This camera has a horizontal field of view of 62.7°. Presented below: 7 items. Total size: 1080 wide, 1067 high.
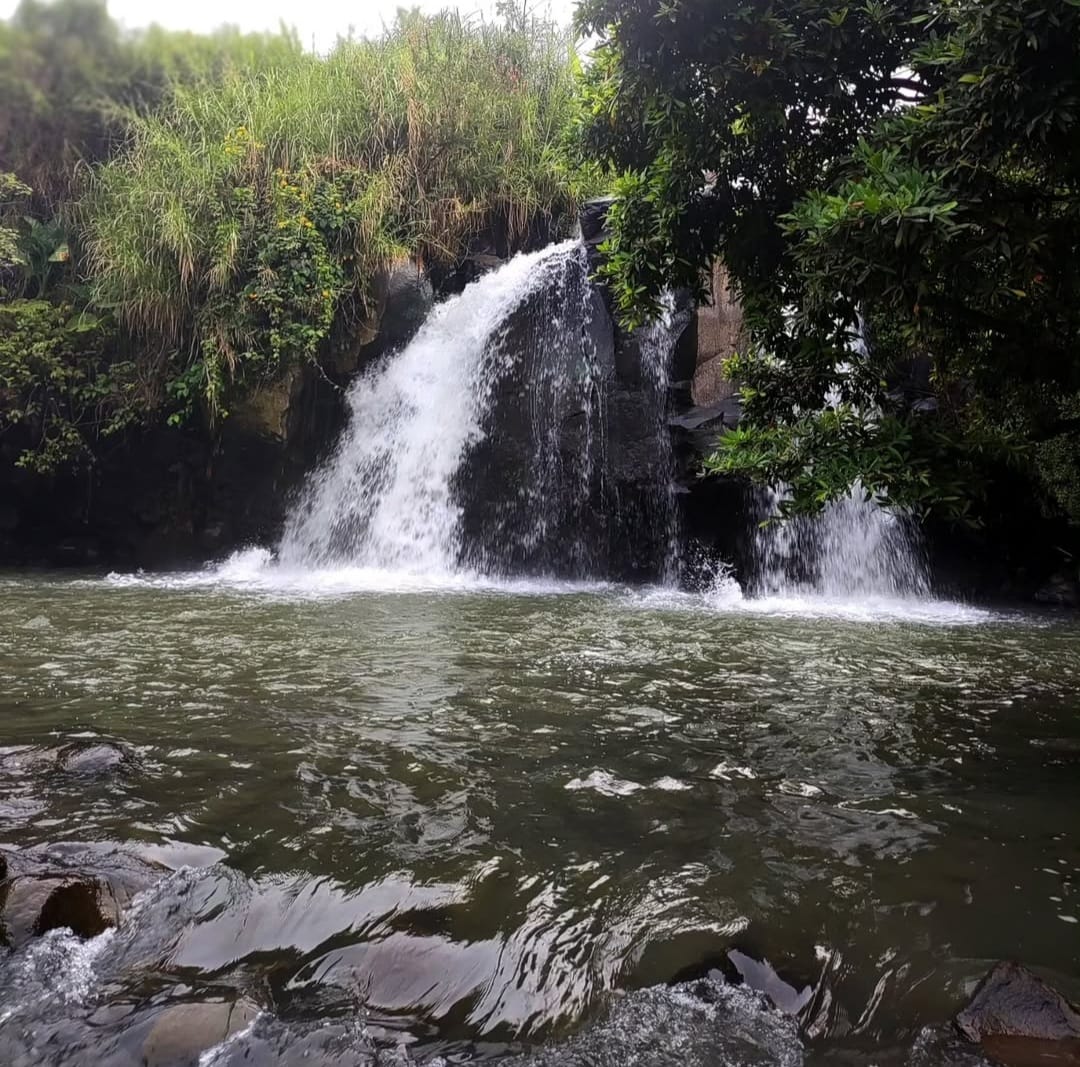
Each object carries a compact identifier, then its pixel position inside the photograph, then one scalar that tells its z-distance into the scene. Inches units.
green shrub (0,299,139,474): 522.3
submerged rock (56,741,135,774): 158.1
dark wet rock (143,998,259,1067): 87.7
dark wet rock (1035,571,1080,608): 459.5
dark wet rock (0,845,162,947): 109.0
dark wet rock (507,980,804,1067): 89.4
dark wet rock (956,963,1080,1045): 88.9
